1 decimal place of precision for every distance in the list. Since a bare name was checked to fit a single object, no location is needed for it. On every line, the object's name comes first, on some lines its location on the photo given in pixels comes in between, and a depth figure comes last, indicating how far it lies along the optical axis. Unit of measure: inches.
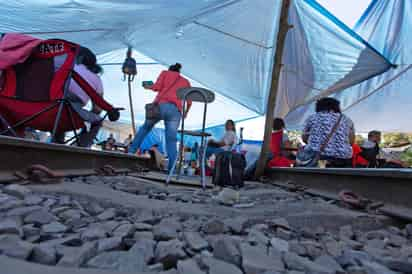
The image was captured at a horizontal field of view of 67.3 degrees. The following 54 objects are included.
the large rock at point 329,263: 29.9
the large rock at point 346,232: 47.0
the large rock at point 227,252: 31.0
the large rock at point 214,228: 42.2
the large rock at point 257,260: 28.4
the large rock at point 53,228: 36.0
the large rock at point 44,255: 27.5
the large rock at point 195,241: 33.9
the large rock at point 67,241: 31.9
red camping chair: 118.9
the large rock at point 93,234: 34.6
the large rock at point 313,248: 35.7
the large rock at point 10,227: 33.3
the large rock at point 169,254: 29.9
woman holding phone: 174.9
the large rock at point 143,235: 37.1
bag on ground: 131.0
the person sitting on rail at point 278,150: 190.6
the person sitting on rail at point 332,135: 134.0
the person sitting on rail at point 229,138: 237.9
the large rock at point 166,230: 37.6
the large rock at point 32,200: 48.4
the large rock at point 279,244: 36.7
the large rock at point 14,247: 27.4
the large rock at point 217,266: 27.4
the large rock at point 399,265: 31.9
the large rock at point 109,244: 31.7
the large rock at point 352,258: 32.6
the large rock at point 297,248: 36.1
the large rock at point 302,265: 29.7
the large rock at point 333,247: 36.6
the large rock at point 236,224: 43.8
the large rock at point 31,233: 33.2
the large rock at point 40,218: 38.8
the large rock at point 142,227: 40.7
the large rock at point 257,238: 38.4
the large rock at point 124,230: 36.1
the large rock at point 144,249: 30.3
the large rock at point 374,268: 30.0
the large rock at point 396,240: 43.0
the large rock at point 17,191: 53.4
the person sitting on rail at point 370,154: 203.0
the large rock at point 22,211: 40.7
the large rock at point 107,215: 45.8
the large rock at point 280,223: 47.7
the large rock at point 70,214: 43.3
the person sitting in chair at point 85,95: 133.7
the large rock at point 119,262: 27.4
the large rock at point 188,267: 27.0
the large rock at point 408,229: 48.9
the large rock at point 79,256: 26.7
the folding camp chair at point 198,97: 132.4
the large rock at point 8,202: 44.1
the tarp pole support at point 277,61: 186.2
